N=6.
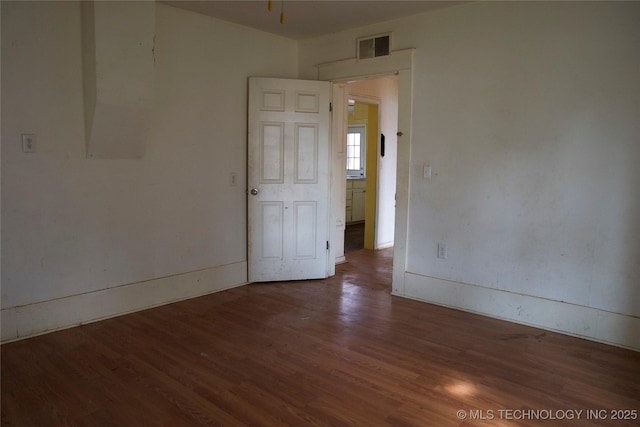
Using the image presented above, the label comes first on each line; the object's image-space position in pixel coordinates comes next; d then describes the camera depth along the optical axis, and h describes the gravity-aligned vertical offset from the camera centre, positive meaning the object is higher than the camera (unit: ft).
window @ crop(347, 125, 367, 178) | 29.81 +1.46
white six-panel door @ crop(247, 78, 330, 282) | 14.57 -0.21
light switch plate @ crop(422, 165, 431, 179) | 13.03 +0.01
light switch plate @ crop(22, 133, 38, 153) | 9.98 +0.57
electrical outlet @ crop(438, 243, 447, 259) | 12.89 -2.27
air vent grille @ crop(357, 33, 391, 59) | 13.57 +3.92
